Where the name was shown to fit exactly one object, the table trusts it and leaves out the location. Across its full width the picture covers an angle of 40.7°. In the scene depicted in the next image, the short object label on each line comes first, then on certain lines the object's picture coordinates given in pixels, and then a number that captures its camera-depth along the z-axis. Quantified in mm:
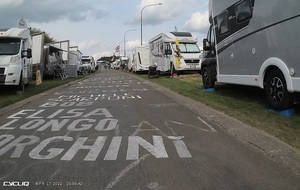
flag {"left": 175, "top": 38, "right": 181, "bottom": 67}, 27500
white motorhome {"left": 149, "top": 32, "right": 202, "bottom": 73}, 27562
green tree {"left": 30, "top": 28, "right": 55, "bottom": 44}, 75231
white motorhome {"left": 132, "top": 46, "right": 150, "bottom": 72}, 42156
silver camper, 8727
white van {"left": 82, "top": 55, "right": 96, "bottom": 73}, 55128
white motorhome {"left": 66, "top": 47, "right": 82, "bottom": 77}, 37031
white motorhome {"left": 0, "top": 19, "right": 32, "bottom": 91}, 16359
